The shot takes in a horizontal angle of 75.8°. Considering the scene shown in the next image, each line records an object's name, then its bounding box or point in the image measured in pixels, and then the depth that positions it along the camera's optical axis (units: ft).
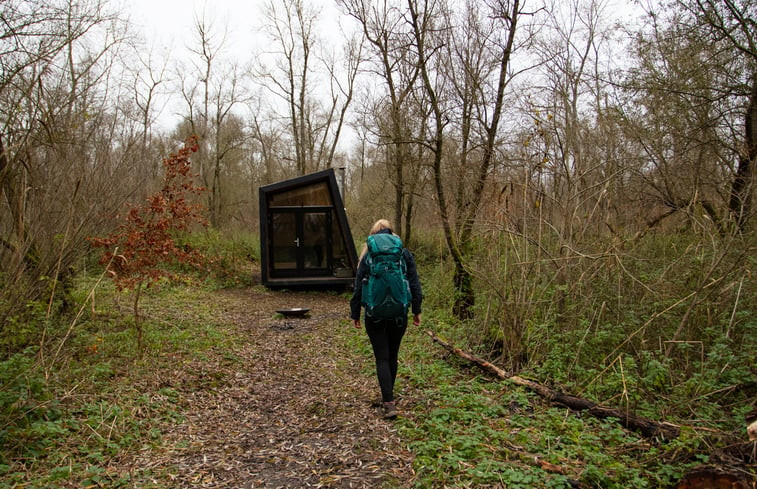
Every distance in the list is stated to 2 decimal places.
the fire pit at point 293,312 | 33.09
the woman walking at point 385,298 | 14.80
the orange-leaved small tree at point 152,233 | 21.58
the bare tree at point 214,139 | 93.61
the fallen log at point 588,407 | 12.46
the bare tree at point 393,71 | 38.83
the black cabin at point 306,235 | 44.55
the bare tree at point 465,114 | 28.43
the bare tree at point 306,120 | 89.66
